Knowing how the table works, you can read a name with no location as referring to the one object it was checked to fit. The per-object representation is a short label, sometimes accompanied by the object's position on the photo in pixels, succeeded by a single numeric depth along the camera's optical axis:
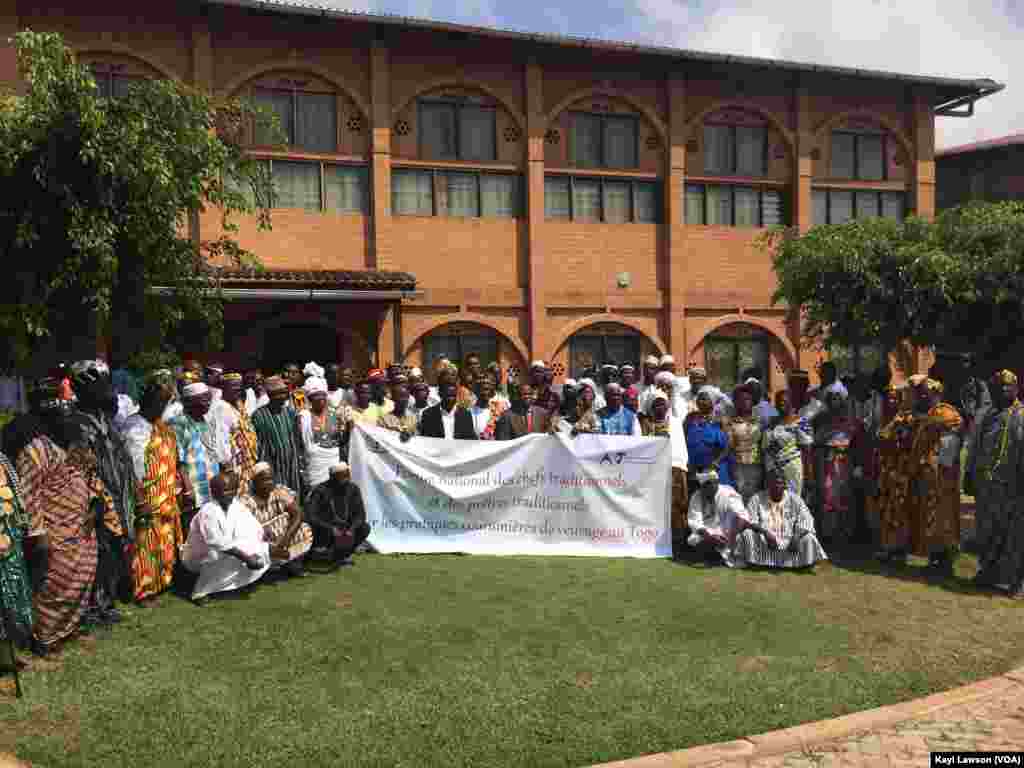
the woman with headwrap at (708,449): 8.47
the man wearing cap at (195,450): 7.10
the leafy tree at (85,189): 6.55
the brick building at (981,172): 25.98
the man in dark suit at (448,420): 8.86
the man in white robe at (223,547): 6.70
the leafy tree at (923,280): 11.23
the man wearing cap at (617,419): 8.81
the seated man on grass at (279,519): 7.24
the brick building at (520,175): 16.28
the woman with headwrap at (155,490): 6.60
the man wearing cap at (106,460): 6.07
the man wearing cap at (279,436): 7.82
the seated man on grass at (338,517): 7.70
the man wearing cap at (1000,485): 7.46
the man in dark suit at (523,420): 8.93
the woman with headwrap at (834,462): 8.84
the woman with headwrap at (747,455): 8.45
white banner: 8.53
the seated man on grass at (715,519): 8.14
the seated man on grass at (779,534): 8.02
